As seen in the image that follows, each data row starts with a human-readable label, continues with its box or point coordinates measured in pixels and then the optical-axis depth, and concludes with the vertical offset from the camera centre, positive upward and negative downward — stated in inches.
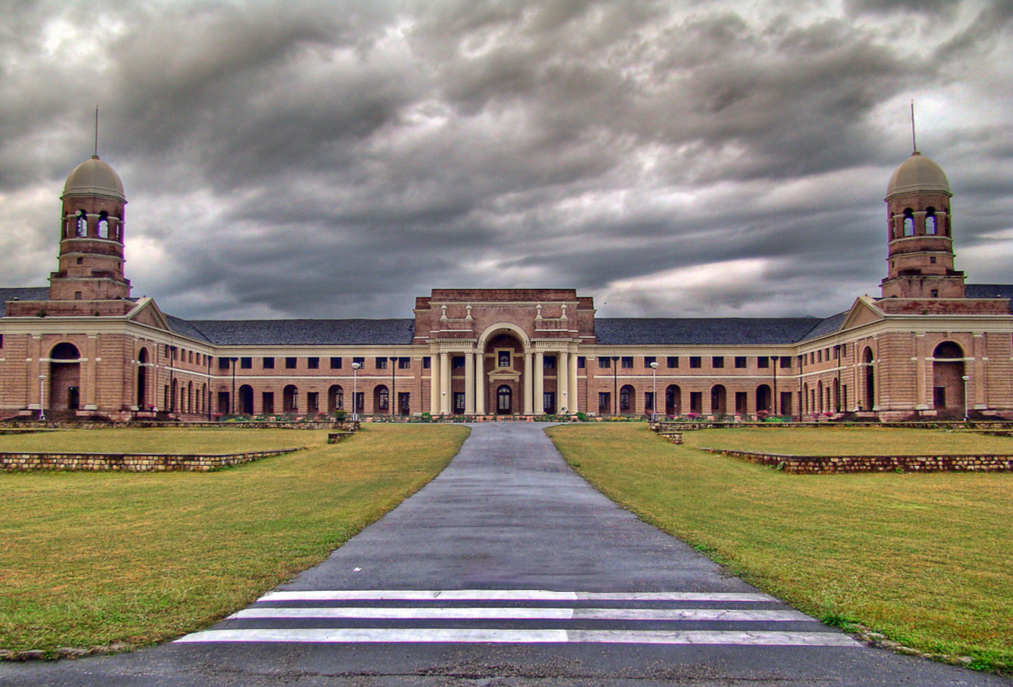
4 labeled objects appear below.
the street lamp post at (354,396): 2355.3 -43.4
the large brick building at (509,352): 2369.6 +102.7
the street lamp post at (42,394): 2330.8 -20.5
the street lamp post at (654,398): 2938.2 -60.7
